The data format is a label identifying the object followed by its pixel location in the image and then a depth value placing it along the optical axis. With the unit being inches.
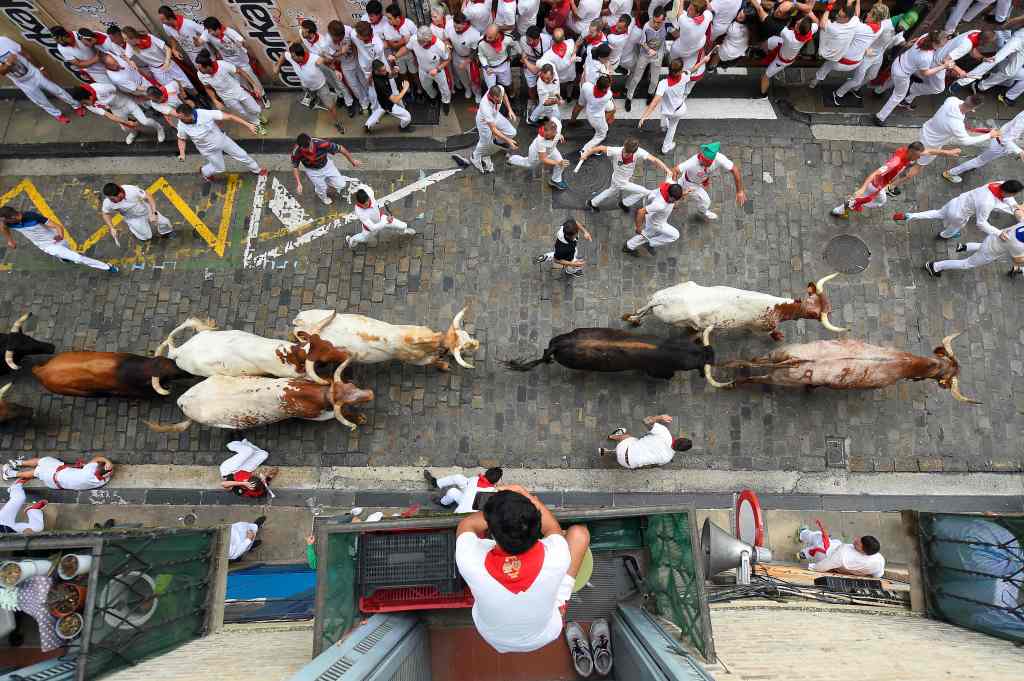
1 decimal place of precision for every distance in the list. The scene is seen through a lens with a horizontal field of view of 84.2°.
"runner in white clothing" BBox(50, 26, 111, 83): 392.8
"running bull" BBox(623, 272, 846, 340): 339.3
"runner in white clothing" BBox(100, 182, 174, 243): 363.6
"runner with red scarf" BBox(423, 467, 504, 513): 297.1
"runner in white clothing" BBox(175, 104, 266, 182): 378.3
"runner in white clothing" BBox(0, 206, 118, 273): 356.2
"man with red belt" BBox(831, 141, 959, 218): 354.9
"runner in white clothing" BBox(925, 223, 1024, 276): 342.2
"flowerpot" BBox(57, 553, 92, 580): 205.0
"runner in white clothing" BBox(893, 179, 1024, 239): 344.5
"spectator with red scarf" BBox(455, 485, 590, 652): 154.3
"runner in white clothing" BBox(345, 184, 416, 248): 346.9
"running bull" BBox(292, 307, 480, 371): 335.6
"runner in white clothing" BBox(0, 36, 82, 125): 412.8
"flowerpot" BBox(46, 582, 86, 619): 201.2
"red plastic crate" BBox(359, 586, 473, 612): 215.5
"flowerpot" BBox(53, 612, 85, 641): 196.4
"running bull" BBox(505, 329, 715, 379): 331.3
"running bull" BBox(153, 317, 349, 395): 327.3
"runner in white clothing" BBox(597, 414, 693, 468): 323.3
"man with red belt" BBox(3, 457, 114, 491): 340.8
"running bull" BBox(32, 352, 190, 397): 335.3
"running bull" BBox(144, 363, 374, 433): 319.9
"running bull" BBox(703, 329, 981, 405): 328.2
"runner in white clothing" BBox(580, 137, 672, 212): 355.6
